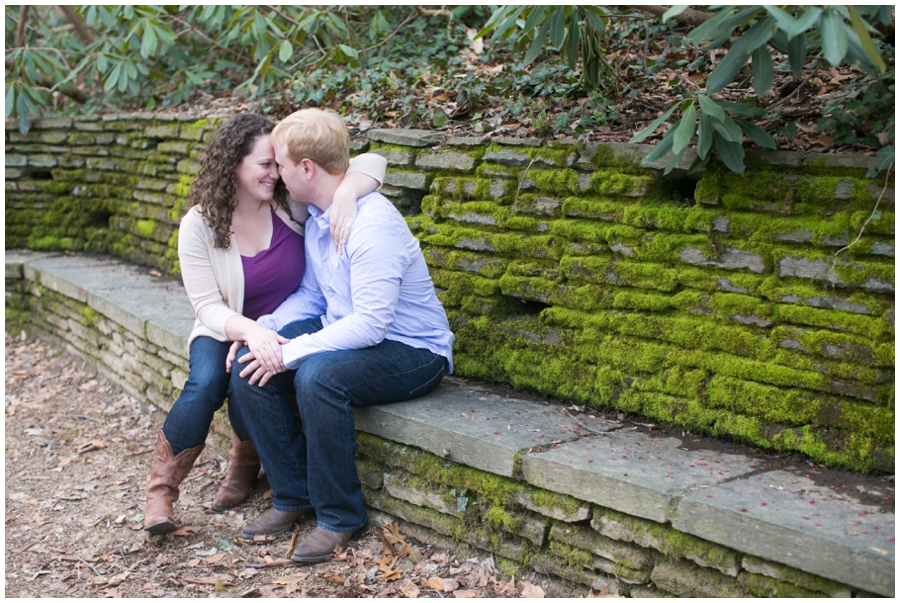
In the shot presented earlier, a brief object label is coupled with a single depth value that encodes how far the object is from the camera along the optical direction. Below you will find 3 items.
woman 3.26
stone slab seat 2.11
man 2.96
